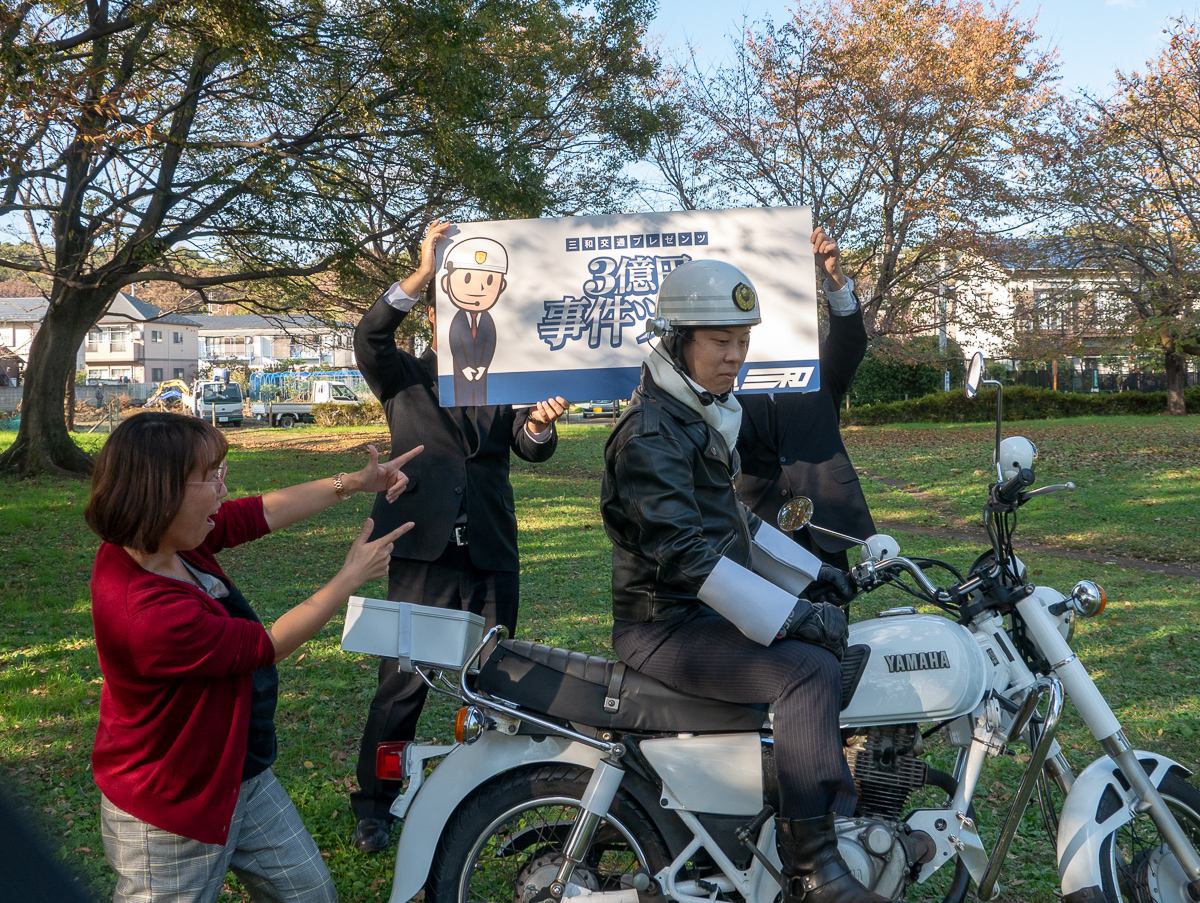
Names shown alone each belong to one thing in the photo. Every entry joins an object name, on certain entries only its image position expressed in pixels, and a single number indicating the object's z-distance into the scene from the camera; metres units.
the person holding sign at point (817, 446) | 4.18
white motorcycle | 2.80
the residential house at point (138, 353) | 70.75
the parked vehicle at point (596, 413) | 39.61
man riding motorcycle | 2.60
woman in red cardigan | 2.22
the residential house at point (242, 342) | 77.75
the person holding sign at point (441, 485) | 3.87
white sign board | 4.15
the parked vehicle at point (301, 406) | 39.66
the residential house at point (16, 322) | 65.69
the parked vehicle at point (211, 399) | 39.50
